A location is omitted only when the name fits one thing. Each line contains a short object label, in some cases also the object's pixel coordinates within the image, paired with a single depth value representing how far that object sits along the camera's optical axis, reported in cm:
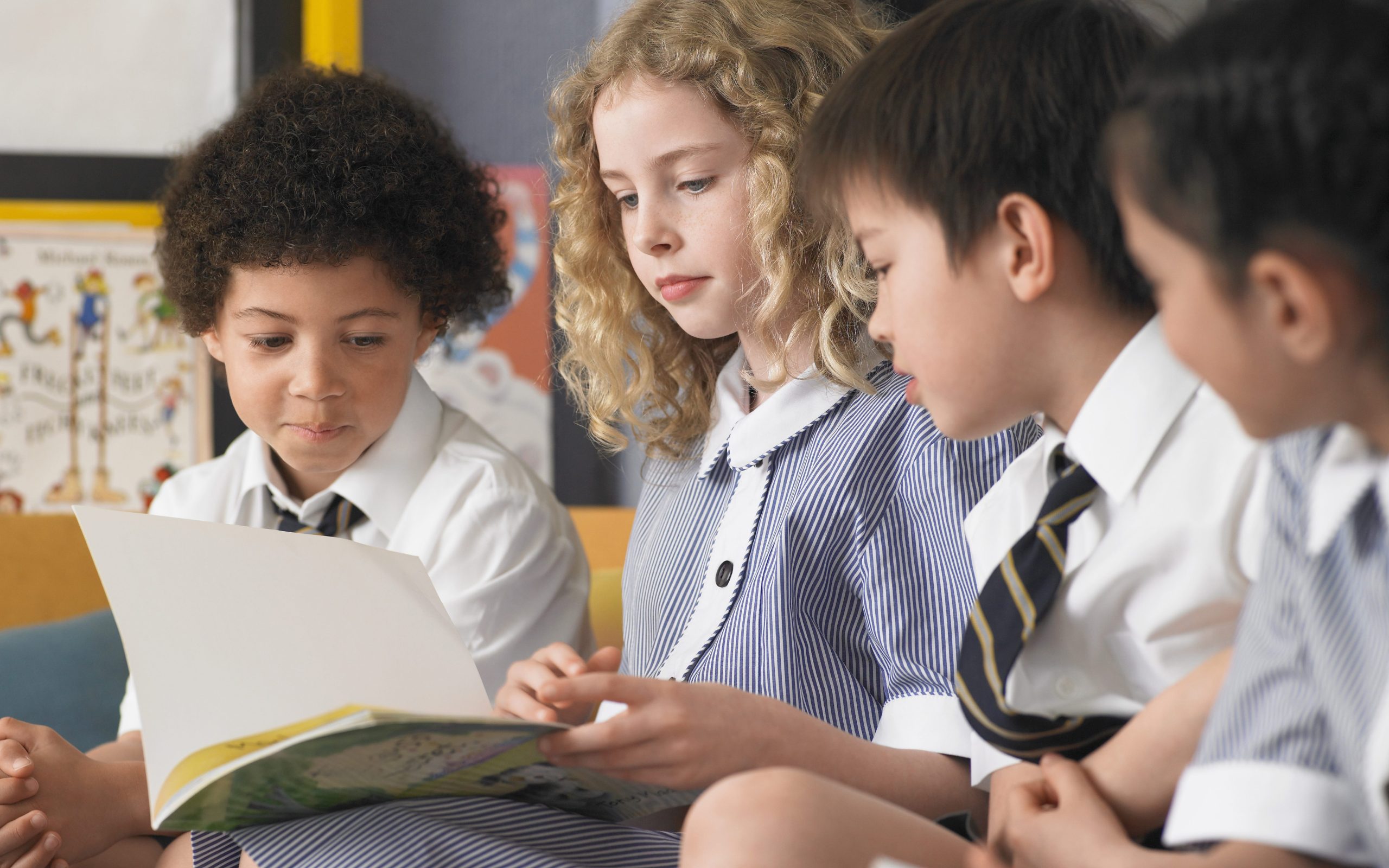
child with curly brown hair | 184
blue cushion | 192
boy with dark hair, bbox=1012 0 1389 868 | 126
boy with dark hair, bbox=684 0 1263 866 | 149
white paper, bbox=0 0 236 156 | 248
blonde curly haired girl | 157
